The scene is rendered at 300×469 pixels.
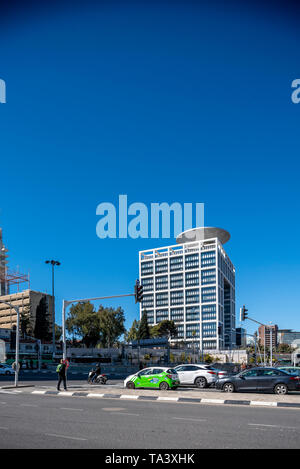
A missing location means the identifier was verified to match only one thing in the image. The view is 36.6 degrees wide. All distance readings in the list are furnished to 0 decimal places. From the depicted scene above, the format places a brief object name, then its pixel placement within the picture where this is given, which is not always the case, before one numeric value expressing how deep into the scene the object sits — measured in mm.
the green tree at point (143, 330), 138562
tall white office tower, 174625
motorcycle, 31069
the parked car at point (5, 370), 49750
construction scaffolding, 112112
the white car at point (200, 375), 28969
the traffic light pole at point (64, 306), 28234
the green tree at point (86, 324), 118750
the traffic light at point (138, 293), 28703
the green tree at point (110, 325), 116875
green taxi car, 26703
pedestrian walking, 25219
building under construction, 134625
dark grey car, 23188
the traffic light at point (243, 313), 41656
